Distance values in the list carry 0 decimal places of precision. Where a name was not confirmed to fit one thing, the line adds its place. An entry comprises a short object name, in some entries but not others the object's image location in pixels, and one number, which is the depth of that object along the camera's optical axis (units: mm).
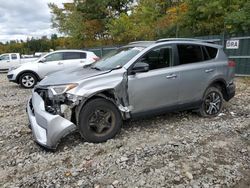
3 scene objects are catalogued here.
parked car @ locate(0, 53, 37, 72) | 14456
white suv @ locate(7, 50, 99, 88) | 7435
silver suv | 2869
